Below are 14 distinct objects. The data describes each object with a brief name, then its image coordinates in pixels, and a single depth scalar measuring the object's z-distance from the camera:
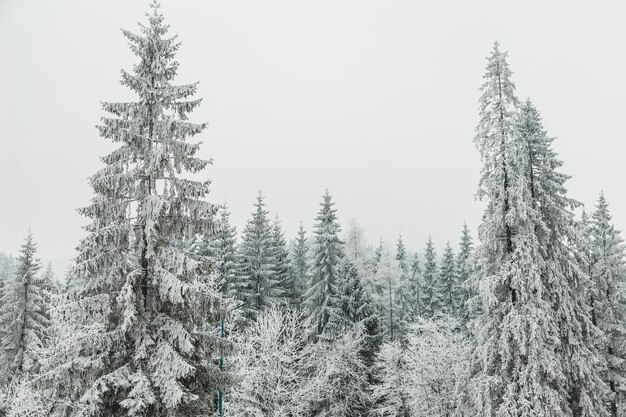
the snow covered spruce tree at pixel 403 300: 51.06
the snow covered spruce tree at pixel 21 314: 33.75
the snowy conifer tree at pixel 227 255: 36.62
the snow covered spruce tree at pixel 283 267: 44.69
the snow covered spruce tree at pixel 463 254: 53.41
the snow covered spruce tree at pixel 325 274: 34.62
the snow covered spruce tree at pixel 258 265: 39.34
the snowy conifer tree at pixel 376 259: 58.17
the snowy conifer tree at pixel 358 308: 34.25
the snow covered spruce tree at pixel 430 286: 56.03
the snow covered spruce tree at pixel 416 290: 57.97
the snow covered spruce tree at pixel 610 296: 26.78
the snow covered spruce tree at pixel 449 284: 54.41
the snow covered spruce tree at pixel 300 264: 49.90
